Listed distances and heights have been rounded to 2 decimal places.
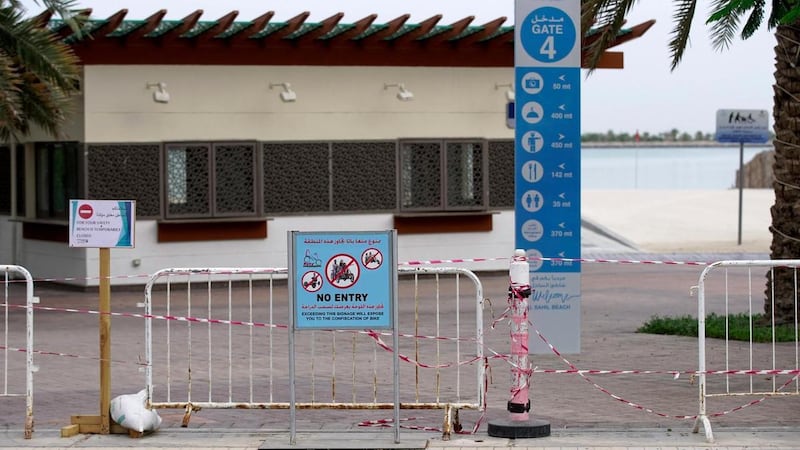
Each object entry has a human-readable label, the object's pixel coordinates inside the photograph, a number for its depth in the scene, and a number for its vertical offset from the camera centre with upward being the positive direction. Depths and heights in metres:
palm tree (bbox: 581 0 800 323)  15.62 +0.75
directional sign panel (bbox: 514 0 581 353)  13.48 +0.71
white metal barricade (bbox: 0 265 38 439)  10.18 -1.36
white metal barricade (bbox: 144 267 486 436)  10.57 -1.40
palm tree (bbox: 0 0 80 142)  18.45 +1.78
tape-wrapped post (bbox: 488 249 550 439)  10.02 -1.00
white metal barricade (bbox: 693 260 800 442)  10.30 -1.36
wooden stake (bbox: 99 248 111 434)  10.30 -0.92
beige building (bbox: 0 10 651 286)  22.05 +0.99
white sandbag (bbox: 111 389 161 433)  10.12 -1.39
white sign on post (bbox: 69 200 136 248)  10.41 -0.11
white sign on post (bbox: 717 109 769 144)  31.94 +1.75
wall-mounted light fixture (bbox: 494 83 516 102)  24.08 +1.87
